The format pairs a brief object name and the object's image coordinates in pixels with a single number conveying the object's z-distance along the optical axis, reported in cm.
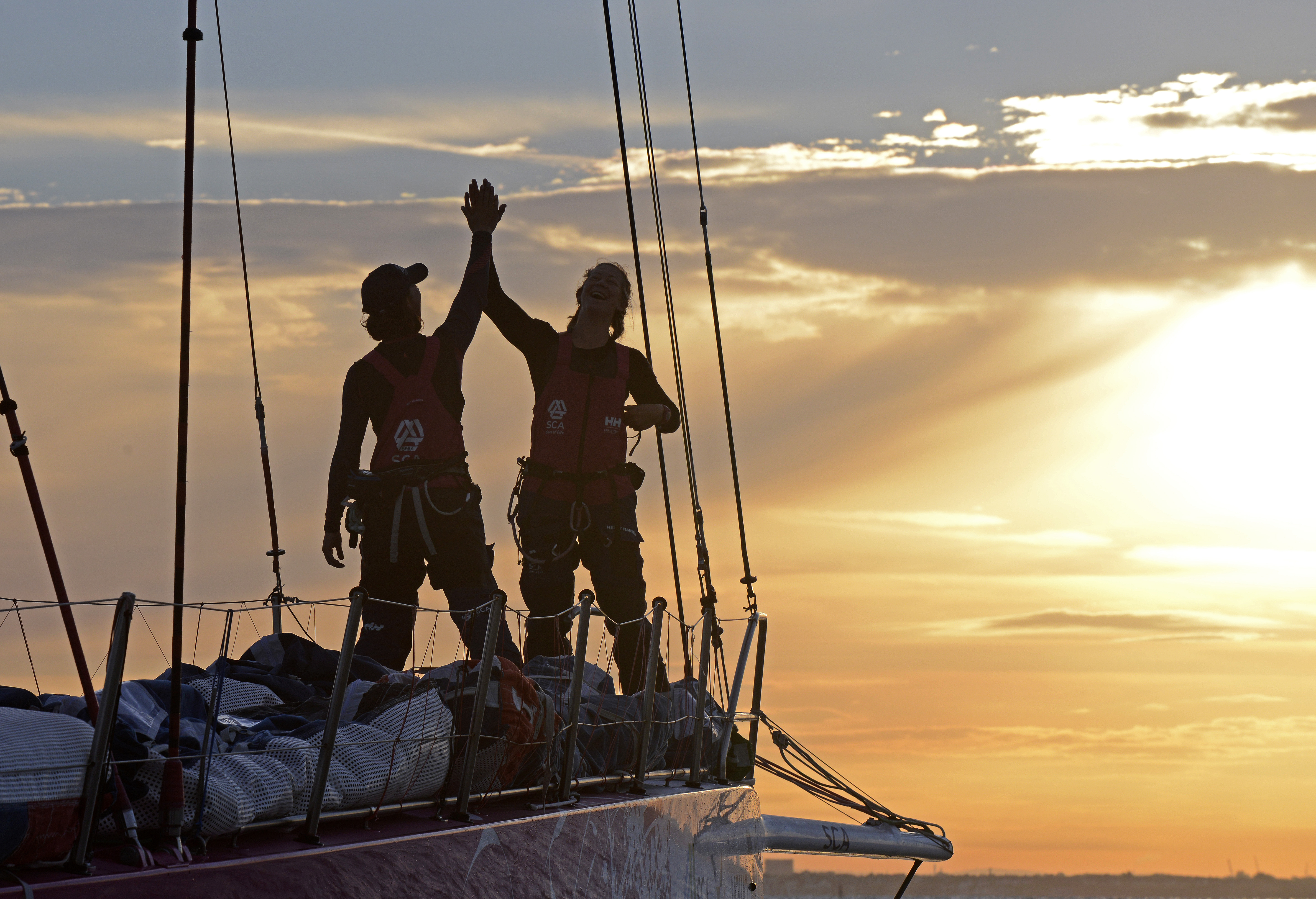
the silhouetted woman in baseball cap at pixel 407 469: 1298
